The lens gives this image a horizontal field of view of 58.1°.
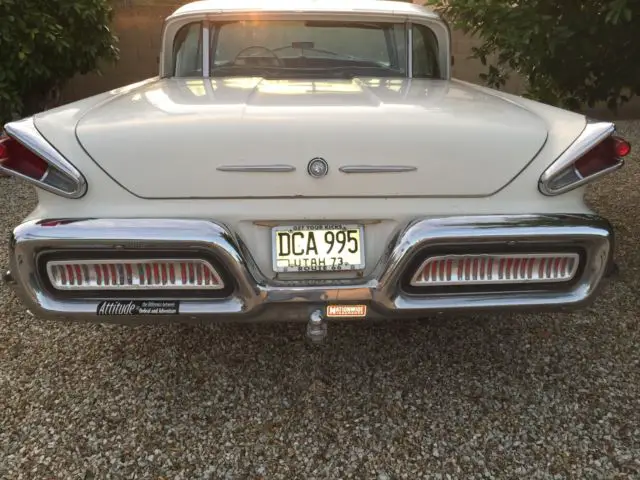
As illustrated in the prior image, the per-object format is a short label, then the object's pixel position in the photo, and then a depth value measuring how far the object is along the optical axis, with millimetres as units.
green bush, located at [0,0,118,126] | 6008
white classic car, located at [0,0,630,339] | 1928
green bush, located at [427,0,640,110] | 3395
